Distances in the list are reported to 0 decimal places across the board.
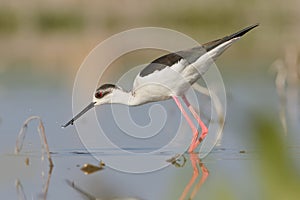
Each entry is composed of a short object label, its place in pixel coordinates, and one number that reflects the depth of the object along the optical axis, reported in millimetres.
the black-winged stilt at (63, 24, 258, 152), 11703
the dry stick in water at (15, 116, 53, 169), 9252
